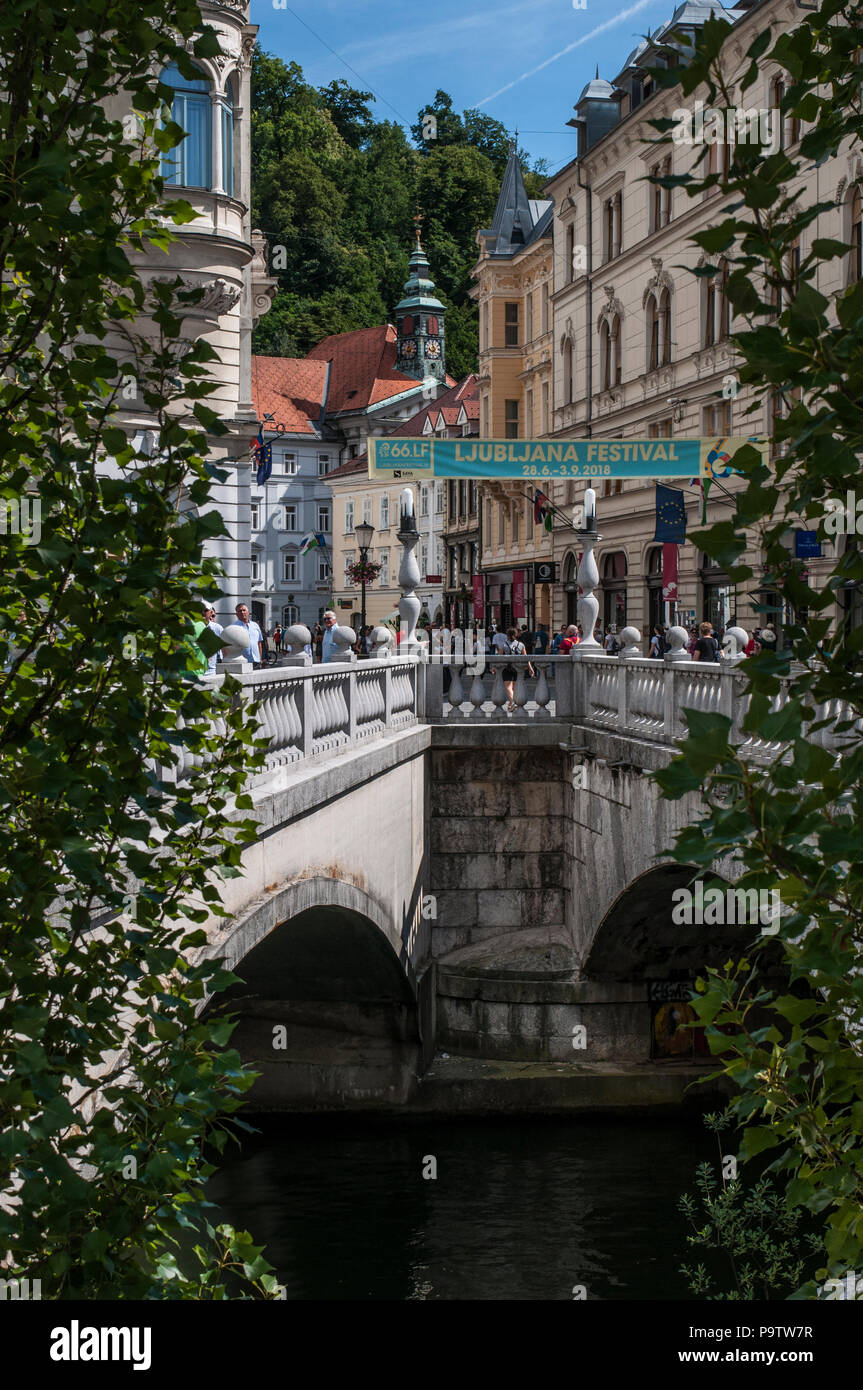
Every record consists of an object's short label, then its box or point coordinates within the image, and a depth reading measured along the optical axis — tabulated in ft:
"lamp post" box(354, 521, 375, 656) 89.51
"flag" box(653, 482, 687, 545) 90.63
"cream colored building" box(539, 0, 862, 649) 104.63
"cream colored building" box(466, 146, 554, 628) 171.63
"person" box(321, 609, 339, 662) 68.15
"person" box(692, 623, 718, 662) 65.46
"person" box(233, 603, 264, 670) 44.06
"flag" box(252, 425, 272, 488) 96.95
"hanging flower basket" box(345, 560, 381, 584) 105.60
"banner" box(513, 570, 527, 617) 180.14
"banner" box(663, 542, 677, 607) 111.93
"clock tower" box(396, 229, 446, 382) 301.63
